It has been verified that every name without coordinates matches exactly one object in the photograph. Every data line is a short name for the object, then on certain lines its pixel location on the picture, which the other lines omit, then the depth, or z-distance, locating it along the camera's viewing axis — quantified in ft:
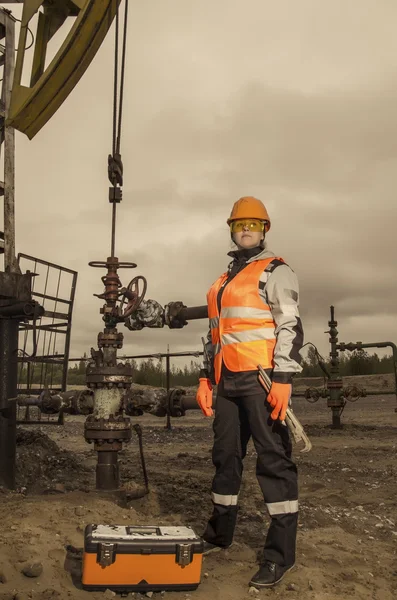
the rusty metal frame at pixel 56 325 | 30.19
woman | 11.43
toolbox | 10.12
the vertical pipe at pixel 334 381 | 41.96
